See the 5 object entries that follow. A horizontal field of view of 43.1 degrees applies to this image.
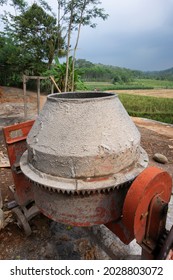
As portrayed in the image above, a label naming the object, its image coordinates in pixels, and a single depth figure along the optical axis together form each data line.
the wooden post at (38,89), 8.74
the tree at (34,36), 16.88
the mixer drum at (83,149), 1.98
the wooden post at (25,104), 9.45
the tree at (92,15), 15.25
